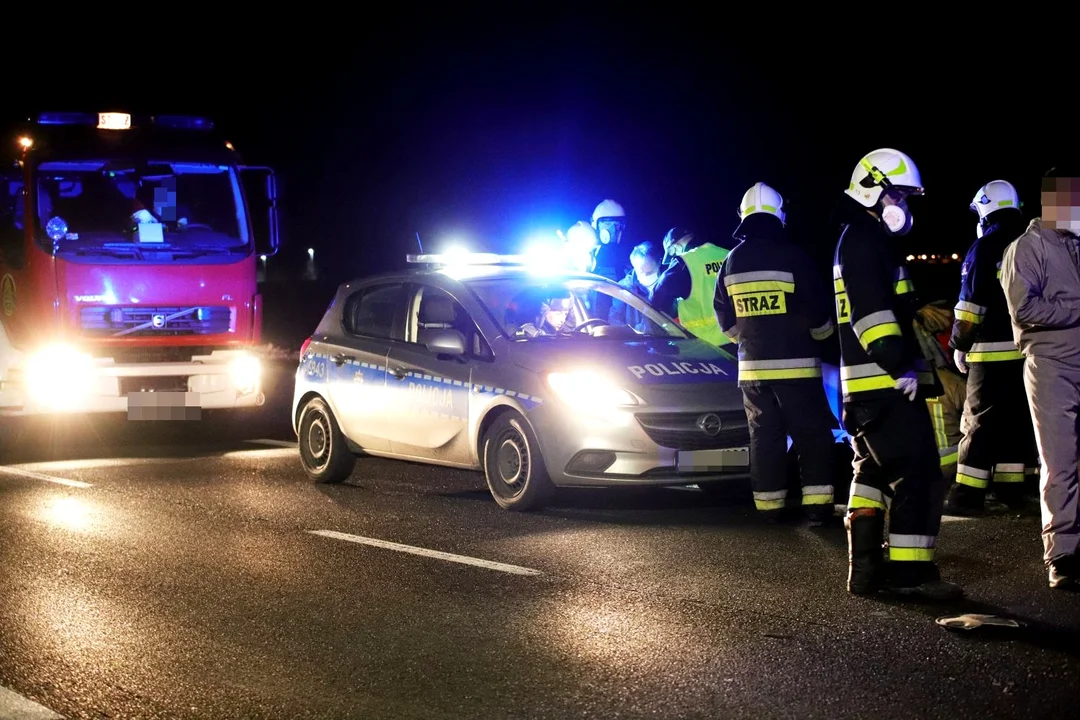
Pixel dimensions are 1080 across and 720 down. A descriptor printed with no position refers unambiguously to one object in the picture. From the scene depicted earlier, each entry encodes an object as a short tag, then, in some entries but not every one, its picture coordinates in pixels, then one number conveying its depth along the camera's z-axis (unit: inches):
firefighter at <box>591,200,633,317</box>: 502.3
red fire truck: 509.7
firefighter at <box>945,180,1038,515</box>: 326.3
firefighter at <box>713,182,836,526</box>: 321.1
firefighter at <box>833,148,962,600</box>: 244.5
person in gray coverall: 251.0
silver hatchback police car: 341.1
